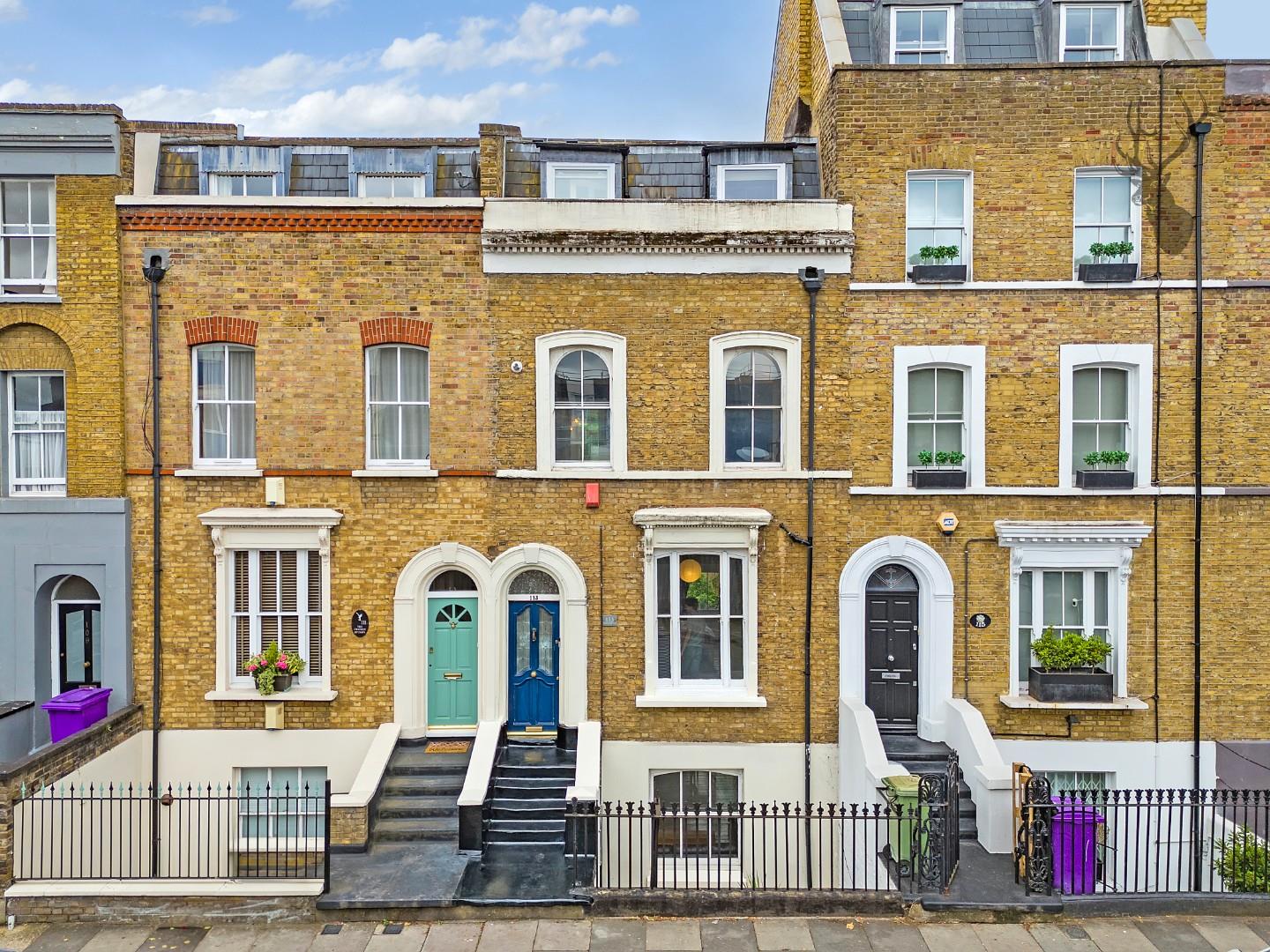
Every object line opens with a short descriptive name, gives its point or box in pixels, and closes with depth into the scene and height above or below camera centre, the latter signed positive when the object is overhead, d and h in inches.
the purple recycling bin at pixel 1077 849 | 411.8 -192.7
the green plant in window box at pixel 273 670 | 513.3 -124.8
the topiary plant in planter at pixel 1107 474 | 514.9 -4.0
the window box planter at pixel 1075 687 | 507.5 -132.5
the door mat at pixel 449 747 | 512.1 -171.7
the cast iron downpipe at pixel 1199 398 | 513.3 +42.4
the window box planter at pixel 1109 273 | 512.5 +119.1
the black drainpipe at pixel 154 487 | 511.8 -12.6
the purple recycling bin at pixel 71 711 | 483.5 -142.6
